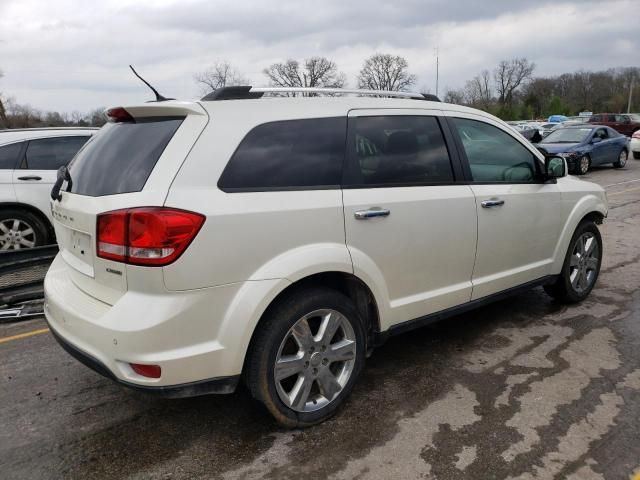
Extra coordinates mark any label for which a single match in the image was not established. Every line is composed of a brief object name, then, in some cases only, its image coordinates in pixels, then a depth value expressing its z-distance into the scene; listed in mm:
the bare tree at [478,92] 96975
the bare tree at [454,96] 75750
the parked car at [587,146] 16047
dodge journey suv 2410
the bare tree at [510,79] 97750
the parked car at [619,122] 33281
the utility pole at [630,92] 78825
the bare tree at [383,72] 71812
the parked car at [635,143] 21406
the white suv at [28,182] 6375
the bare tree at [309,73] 65625
